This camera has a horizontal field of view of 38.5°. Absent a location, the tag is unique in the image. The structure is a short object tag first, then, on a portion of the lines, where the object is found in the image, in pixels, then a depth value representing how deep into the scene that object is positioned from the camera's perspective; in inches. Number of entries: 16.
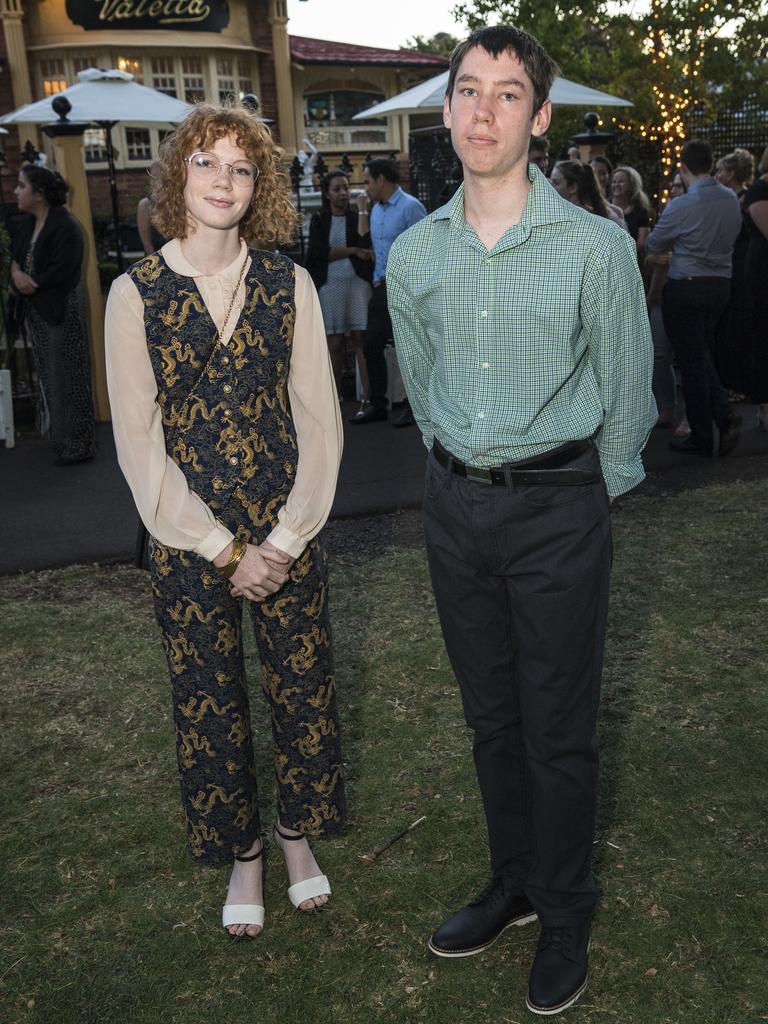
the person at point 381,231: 369.4
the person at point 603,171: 397.1
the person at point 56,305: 339.0
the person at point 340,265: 397.1
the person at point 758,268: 285.1
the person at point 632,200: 361.7
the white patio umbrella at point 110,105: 492.4
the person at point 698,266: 309.6
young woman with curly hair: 109.3
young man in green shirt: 96.7
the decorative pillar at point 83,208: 407.5
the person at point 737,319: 311.6
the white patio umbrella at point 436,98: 510.3
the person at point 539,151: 333.0
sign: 1048.2
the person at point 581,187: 302.7
